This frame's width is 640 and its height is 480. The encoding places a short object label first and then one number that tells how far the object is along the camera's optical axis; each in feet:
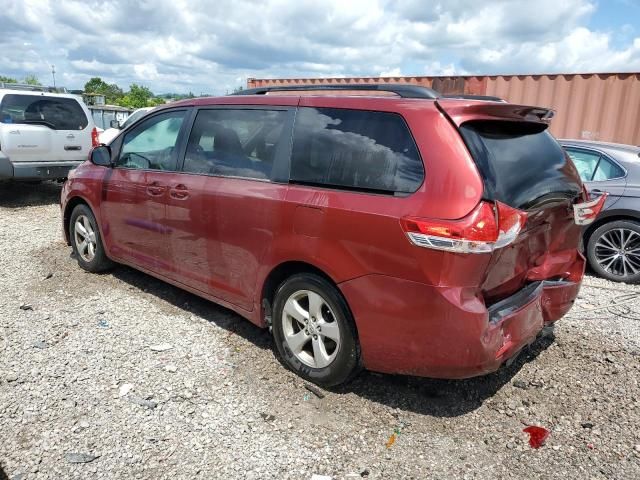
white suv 28.22
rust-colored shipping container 30.86
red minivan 8.52
